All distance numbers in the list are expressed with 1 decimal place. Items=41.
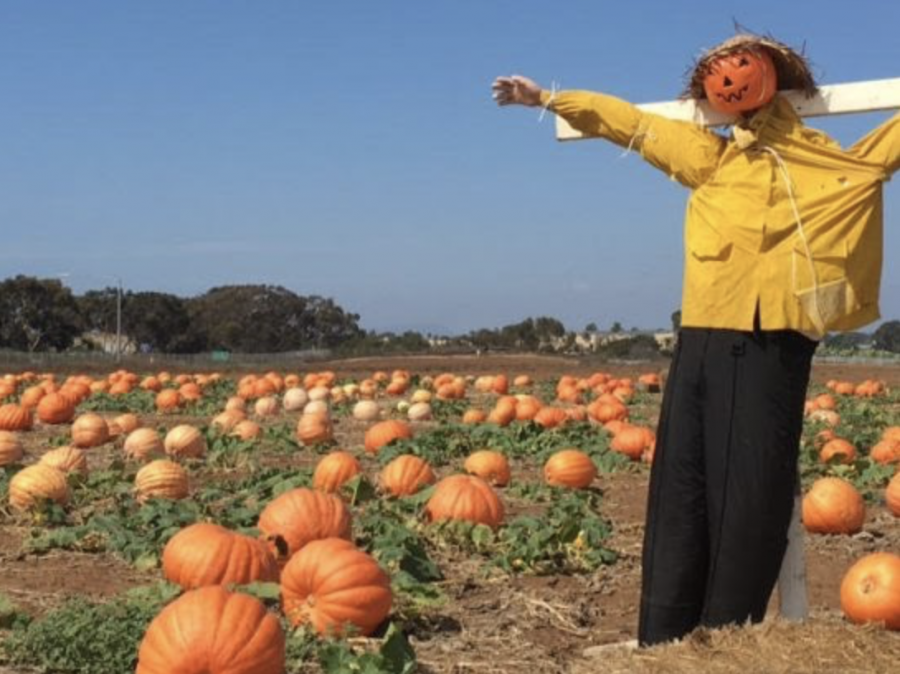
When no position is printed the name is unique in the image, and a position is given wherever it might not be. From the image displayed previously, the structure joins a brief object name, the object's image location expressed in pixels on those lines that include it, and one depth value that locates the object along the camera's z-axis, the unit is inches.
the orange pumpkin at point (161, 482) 350.6
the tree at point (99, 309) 3115.2
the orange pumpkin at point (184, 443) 453.4
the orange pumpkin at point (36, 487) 332.5
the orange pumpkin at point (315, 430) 521.0
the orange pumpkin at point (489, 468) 396.2
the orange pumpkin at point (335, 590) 206.7
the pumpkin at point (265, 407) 708.0
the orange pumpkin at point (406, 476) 352.8
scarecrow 179.8
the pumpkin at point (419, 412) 677.9
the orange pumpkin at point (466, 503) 298.1
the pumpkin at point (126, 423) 552.4
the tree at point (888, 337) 3010.1
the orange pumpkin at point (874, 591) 214.5
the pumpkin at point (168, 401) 745.0
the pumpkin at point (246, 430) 520.4
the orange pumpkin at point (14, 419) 606.5
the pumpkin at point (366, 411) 666.2
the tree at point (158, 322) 3122.5
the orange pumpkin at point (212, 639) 174.6
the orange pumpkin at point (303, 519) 249.0
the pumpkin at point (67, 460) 379.2
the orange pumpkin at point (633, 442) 466.3
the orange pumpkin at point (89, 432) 513.0
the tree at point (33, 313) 2783.0
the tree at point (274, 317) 3479.3
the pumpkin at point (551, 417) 566.9
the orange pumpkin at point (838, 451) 434.3
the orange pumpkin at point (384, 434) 489.1
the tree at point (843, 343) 2581.2
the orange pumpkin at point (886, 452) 444.1
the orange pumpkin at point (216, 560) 223.9
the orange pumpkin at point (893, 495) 349.7
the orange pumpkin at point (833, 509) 322.3
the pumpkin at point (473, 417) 615.6
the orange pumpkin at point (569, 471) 392.5
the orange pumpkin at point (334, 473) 355.6
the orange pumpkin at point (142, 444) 446.6
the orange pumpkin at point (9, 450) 438.3
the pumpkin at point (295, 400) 734.5
